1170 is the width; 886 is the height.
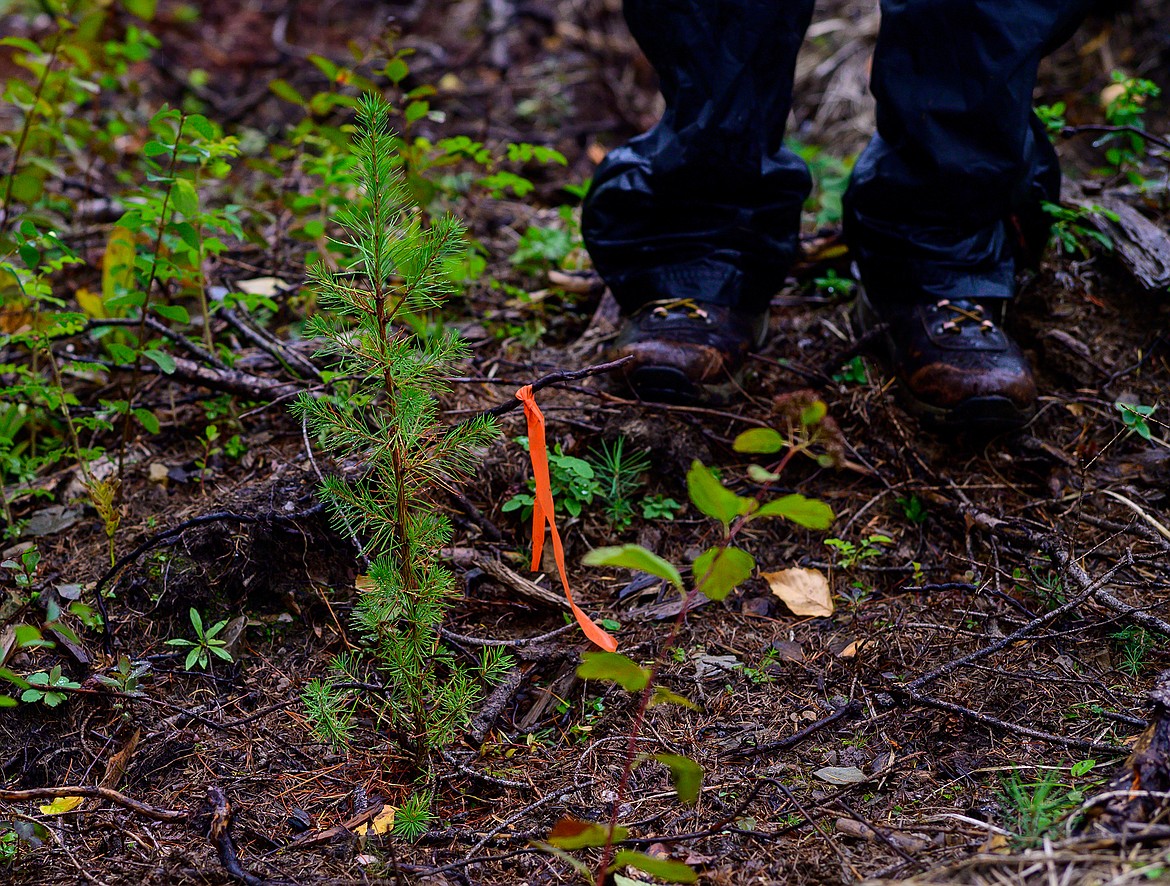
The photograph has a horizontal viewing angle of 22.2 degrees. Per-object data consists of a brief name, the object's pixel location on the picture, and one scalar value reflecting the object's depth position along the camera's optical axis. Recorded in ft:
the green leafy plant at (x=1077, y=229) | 9.52
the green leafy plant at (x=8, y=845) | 8.21
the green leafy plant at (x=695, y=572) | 7.42
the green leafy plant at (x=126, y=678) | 8.52
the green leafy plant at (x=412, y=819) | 8.26
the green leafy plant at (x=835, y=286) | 9.94
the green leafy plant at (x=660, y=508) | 9.16
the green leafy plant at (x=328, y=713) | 8.27
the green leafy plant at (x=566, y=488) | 9.04
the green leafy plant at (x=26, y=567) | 8.78
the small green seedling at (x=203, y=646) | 8.64
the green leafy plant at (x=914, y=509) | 9.14
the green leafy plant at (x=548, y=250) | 10.17
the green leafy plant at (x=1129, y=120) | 9.77
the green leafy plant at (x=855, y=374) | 9.50
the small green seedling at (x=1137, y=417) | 8.90
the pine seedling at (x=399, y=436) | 8.10
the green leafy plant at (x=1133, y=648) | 8.57
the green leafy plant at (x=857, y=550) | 9.03
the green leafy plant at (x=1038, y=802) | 8.08
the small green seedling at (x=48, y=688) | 8.43
